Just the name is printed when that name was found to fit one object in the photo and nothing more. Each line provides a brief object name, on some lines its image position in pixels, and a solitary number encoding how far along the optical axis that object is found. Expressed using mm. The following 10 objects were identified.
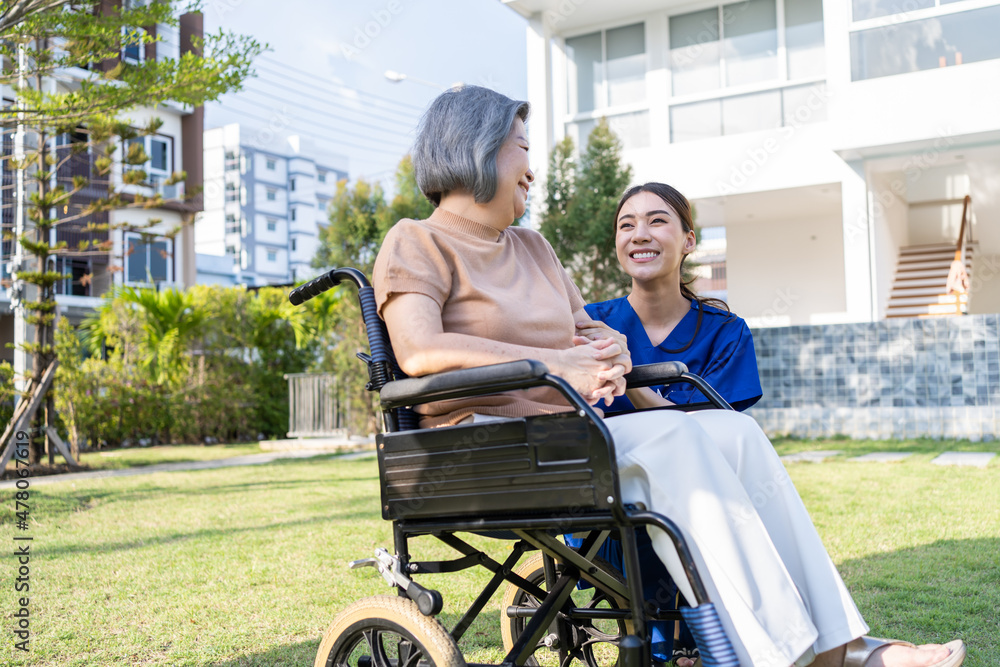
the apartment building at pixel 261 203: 54562
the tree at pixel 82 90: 6379
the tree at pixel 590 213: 9797
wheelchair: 1510
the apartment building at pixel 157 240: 19812
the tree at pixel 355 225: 11492
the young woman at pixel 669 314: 2457
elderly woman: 1516
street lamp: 12307
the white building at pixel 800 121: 10906
